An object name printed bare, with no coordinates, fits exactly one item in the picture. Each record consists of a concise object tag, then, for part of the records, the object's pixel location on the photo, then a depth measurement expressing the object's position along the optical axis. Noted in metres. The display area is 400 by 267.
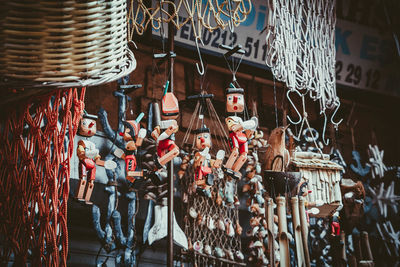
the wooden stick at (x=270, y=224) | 1.99
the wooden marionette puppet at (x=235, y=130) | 2.21
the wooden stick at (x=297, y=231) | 1.97
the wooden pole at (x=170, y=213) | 1.90
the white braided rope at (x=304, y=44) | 2.30
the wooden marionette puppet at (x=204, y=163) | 2.26
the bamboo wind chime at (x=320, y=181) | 2.32
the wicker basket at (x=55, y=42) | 1.10
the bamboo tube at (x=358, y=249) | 2.75
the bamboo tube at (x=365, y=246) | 2.69
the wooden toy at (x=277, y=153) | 2.21
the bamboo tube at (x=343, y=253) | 2.48
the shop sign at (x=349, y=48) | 2.88
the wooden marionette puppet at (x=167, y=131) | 1.94
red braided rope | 1.31
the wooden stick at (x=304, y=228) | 1.98
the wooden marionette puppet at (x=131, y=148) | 2.17
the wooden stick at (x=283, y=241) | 1.94
